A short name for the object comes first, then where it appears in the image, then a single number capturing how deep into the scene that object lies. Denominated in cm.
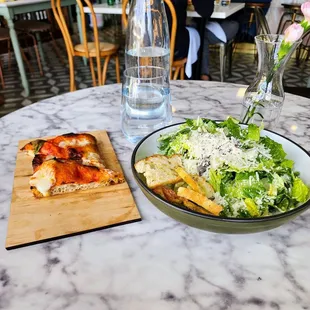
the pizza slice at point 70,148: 69
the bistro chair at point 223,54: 294
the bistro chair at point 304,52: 387
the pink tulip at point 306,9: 57
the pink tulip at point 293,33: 60
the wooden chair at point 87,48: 241
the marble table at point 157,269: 44
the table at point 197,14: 256
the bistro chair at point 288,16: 363
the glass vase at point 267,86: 72
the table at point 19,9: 264
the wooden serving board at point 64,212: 53
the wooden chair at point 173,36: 191
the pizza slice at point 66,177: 60
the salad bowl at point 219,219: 45
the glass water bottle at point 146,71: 90
